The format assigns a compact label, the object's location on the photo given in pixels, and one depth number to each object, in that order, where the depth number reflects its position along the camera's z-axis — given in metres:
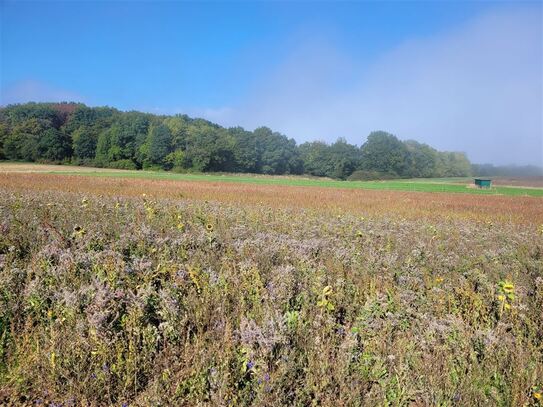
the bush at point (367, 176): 98.25
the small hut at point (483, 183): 59.83
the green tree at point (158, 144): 95.56
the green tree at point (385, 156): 110.56
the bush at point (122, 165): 89.69
